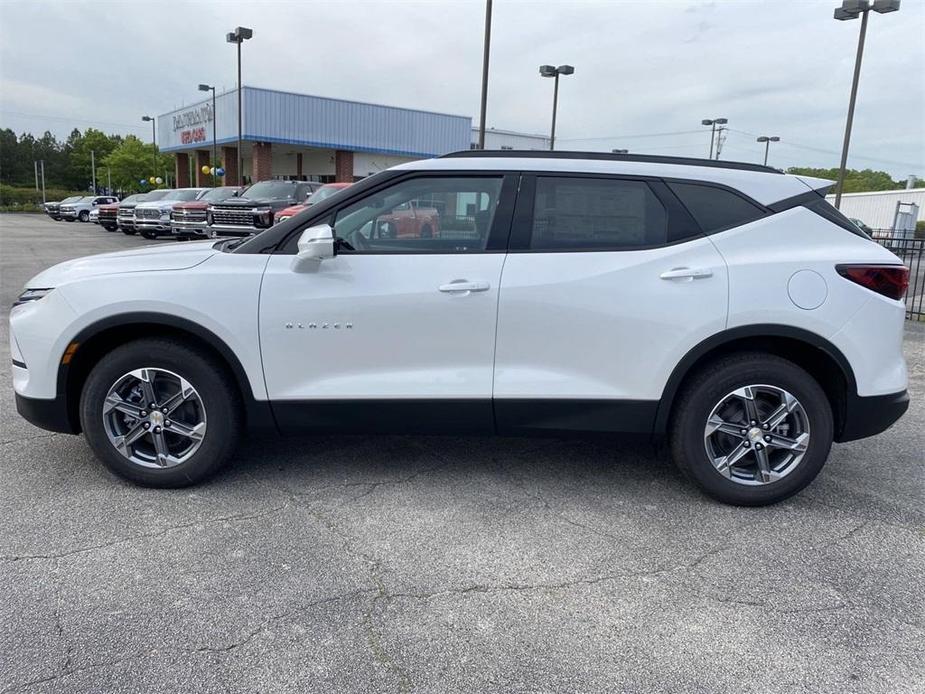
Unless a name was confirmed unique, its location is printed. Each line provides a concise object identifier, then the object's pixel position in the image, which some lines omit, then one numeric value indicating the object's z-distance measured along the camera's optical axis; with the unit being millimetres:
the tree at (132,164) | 77188
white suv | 3578
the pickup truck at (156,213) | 24391
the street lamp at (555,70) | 24312
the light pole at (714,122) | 33278
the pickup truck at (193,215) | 21250
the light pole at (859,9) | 16547
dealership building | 38438
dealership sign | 44300
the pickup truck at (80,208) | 40906
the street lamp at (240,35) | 27875
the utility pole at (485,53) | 16422
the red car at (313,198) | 14207
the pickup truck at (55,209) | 42656
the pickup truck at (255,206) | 17297
